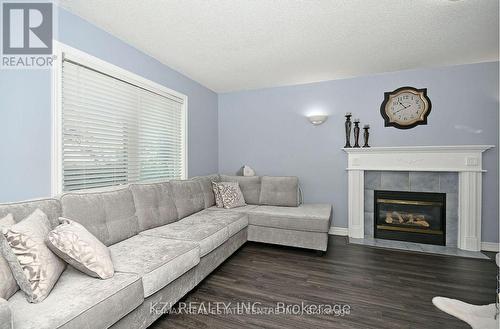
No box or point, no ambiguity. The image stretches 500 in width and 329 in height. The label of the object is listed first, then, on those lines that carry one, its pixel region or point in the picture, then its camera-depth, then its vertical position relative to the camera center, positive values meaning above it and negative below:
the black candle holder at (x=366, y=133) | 3.71 +0.48
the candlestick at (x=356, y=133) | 3.76 +0.49
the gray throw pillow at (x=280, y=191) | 3.76 -0.46
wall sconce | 3.94 +0.75
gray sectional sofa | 1.25 -0.73
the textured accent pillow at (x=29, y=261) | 1.24 -0.54
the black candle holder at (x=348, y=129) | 3.81 +0.56
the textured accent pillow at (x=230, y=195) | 3.66 -0.51
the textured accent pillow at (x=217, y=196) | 3.68 -0.53
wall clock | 3.53 +0.86
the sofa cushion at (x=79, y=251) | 1.41 -0.55
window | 2.21 +0.41
